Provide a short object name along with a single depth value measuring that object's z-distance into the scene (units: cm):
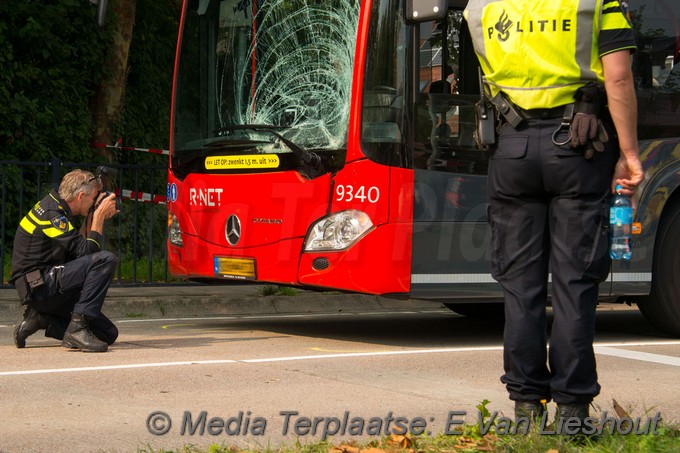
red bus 1372
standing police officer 782
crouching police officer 1383
